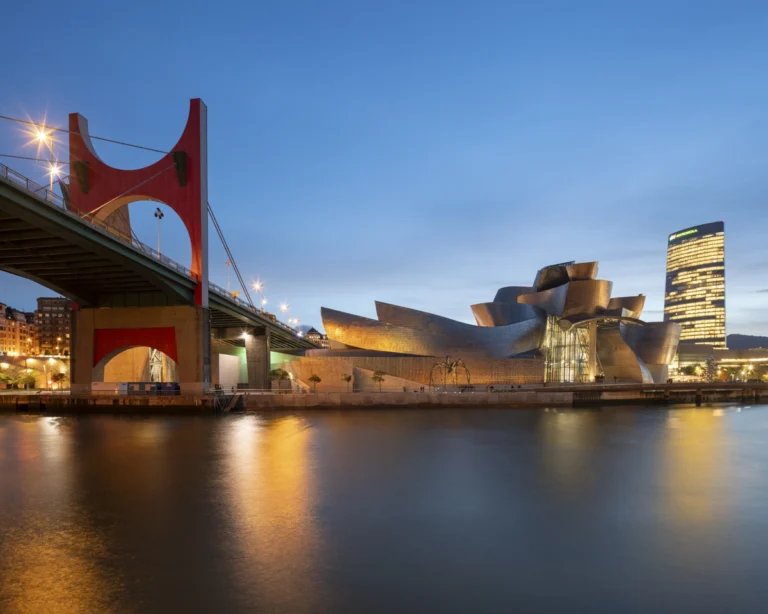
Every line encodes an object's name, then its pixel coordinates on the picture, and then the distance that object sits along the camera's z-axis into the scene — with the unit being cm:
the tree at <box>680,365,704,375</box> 8454
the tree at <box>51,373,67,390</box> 5141
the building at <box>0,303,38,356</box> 13025
